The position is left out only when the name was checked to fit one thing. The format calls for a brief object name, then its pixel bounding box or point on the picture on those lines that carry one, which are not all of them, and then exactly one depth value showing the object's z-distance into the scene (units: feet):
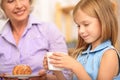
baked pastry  5.82
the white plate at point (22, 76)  5.10
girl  5.18
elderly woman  6.75
